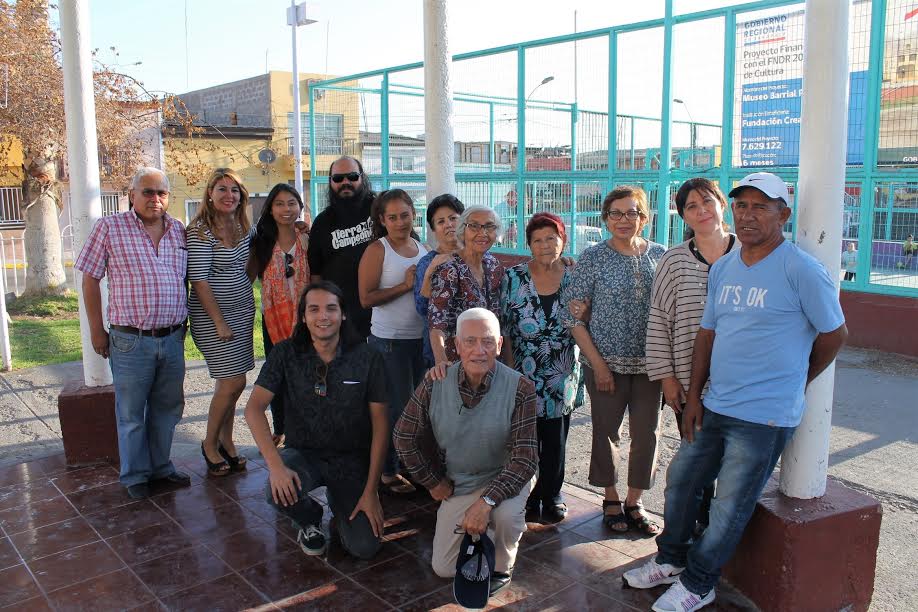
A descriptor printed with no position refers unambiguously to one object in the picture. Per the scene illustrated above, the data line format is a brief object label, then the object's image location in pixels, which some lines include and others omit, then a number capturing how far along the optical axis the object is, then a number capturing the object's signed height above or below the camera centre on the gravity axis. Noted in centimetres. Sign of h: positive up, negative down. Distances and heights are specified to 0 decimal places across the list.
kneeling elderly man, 327 -104
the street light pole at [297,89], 1828 +296
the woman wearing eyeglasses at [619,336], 370 -63
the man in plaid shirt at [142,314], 425 -58
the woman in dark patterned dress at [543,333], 384 -63
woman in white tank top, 426 -47
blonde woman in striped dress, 446 -51
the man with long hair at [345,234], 455 -15
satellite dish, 2521 +181
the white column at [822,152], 294 +21
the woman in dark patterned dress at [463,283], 381 -38
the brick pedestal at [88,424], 482 -135
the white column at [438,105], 476 +66
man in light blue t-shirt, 278 -60
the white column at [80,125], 473 +55
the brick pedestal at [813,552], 295 -137
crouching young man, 361 -103
